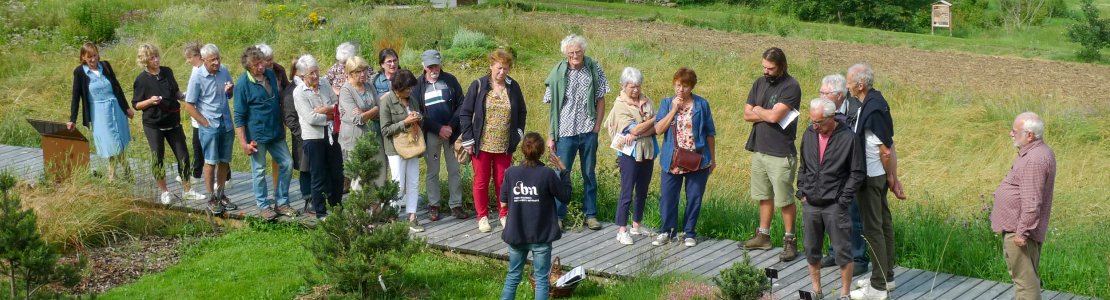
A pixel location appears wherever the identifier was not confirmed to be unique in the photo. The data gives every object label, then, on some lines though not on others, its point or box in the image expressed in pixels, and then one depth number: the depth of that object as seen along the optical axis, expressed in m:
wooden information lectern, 10.66
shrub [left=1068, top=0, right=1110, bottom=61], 26.05
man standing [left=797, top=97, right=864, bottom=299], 7.16
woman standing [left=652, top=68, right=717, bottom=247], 8.53
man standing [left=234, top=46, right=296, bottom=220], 9.38
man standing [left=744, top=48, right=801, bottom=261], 8.21
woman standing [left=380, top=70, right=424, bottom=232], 9.09
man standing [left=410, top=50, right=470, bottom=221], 9.28
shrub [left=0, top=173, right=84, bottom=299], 6.68
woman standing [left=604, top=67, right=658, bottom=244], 8.69
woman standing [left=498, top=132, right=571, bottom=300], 7.24
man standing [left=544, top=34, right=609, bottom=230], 9.03
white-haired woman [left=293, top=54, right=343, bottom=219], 9.15
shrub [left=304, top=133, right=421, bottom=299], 7.50
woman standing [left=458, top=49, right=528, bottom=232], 9.03
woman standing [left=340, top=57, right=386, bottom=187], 9.12
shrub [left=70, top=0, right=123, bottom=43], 25.12
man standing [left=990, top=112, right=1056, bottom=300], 6.73
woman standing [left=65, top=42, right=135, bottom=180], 10.40
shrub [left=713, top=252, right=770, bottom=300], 6.15
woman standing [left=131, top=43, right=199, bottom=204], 10.07
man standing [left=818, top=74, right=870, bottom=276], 7.53
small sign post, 34.47
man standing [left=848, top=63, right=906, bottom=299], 7.45
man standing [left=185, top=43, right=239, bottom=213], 9.74
